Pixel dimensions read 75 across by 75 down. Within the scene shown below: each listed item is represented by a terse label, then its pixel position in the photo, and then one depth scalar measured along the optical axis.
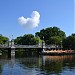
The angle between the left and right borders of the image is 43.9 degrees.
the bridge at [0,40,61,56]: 39.29
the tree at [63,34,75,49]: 48.22
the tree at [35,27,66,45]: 64.10
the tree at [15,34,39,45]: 58.20
